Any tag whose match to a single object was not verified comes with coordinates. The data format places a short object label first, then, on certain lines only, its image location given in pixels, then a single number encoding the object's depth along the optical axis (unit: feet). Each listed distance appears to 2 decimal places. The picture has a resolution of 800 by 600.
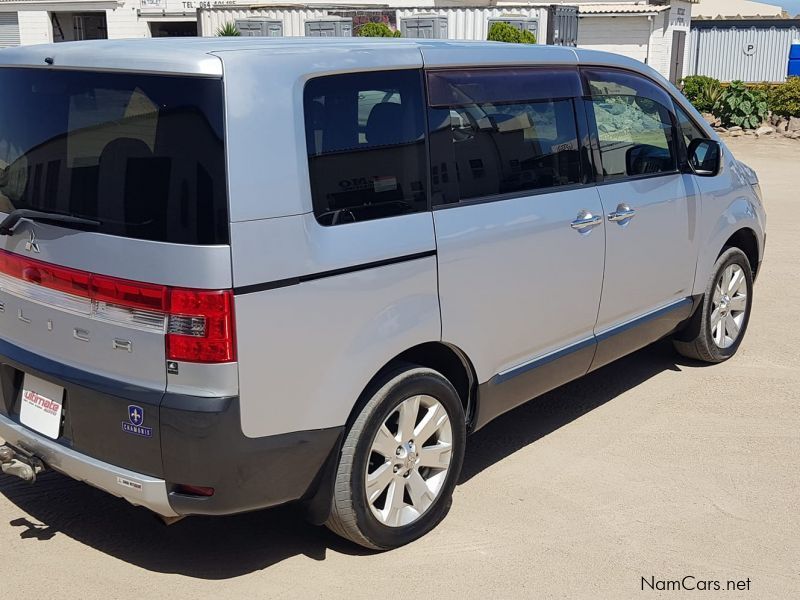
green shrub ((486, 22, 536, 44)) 82.17
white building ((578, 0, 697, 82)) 95.09
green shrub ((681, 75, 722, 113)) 72.02
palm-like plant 98.89
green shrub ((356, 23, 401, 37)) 90.99
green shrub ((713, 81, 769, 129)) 70.44
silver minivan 10.32
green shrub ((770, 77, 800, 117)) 71.00
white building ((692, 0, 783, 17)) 148.48
